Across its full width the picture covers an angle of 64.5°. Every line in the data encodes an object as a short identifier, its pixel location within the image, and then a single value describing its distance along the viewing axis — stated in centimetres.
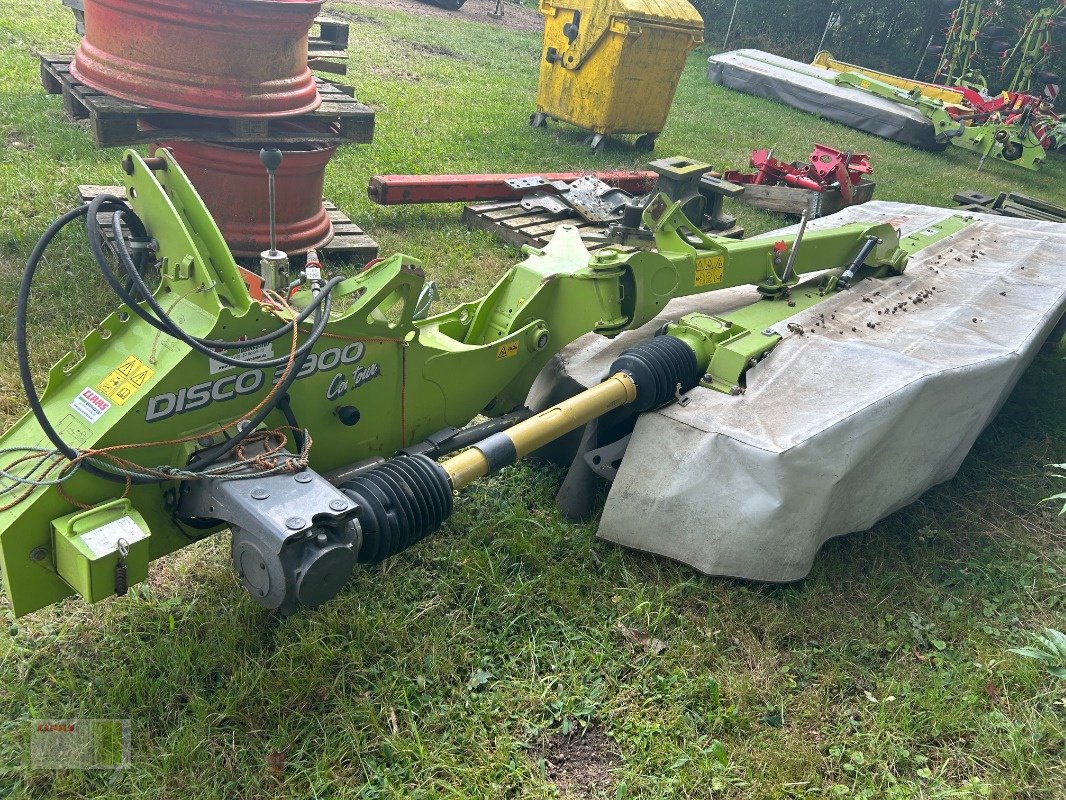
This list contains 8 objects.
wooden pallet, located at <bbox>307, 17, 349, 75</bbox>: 601
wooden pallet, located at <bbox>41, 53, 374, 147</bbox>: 413
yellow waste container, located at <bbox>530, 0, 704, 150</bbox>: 812
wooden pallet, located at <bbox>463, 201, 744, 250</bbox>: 602
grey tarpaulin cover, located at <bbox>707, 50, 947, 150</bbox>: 1170
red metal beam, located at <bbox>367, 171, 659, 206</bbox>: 581
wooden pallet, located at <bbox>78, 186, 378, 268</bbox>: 502
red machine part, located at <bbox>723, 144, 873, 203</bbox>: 750
